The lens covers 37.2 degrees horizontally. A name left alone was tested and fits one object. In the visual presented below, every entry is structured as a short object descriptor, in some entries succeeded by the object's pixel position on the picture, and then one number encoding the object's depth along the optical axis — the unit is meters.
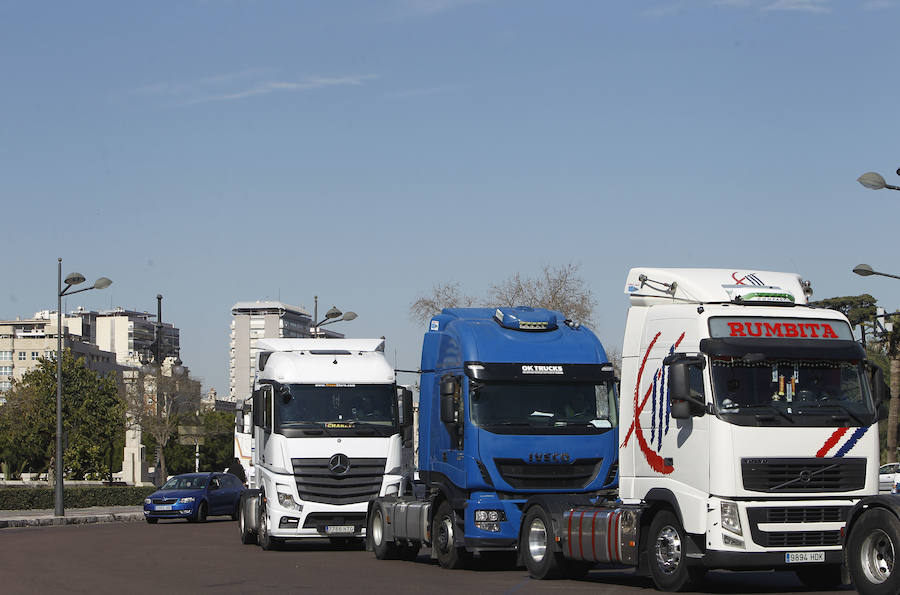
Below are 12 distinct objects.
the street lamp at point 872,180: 29.02
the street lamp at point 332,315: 44.34
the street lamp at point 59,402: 39.24
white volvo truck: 14.33
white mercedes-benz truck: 23.75
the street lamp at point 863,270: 38.41
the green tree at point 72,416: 78.56
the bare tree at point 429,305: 54.97
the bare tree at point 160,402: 77.94
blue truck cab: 18.66
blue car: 38.19
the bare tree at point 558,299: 54.41
